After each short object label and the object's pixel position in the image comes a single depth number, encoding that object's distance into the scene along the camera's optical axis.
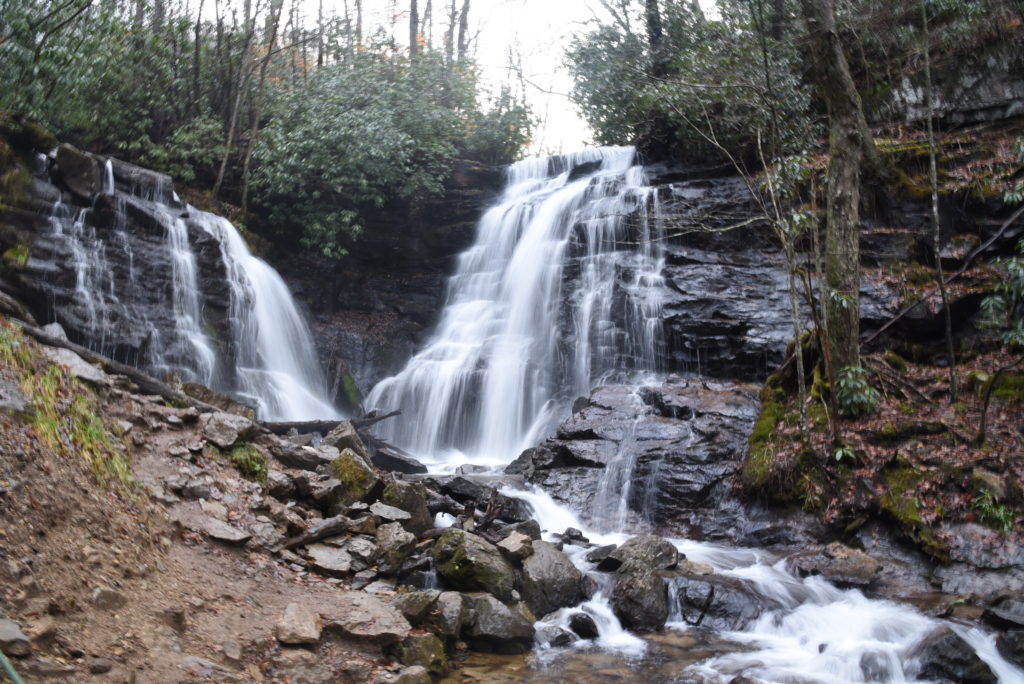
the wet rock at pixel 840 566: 6.92
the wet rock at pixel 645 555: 7.04
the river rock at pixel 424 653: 4.87
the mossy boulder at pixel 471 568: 6.02
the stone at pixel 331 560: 5.68
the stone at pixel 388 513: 6.58
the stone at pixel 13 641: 3.07
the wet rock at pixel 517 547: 6.67
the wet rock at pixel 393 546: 6.00
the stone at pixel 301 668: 4.23
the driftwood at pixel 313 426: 9.75
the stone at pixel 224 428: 6.54
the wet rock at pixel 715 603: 6.41
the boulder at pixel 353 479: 6.78
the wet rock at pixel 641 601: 6.27
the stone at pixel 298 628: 4.51
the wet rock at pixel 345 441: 7.98
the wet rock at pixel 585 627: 6.08
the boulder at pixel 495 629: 5.56
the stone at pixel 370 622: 4.83
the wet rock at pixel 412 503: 6.91
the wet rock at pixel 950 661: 5.11
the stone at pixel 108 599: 3.86
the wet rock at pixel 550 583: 6.37
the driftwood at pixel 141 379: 7.14
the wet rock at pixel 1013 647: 5.28
